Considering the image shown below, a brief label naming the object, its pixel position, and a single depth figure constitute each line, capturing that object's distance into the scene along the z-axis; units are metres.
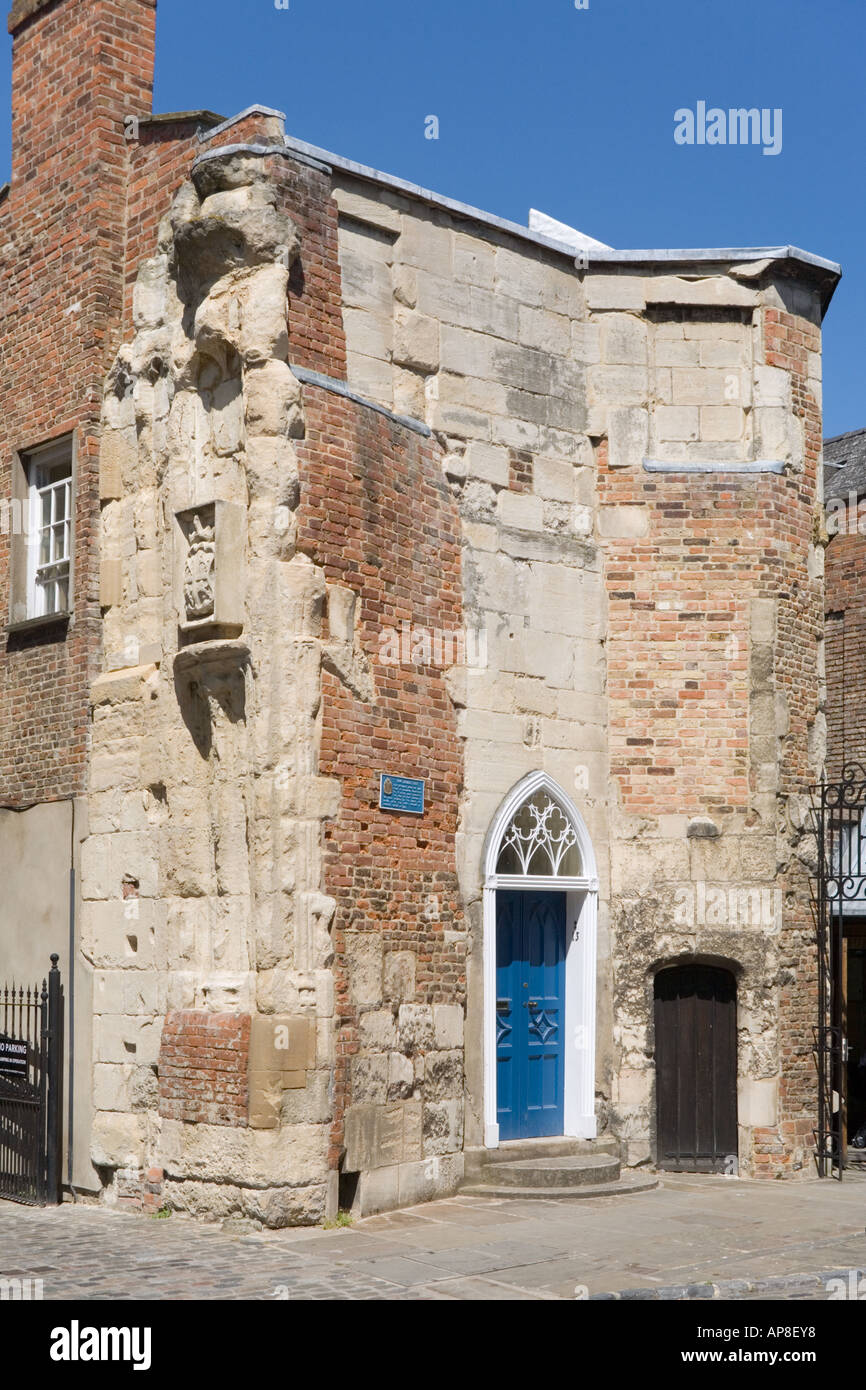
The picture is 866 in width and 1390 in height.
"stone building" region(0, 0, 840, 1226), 10.69
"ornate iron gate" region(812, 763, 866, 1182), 13.00
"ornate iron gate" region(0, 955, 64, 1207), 11.69
